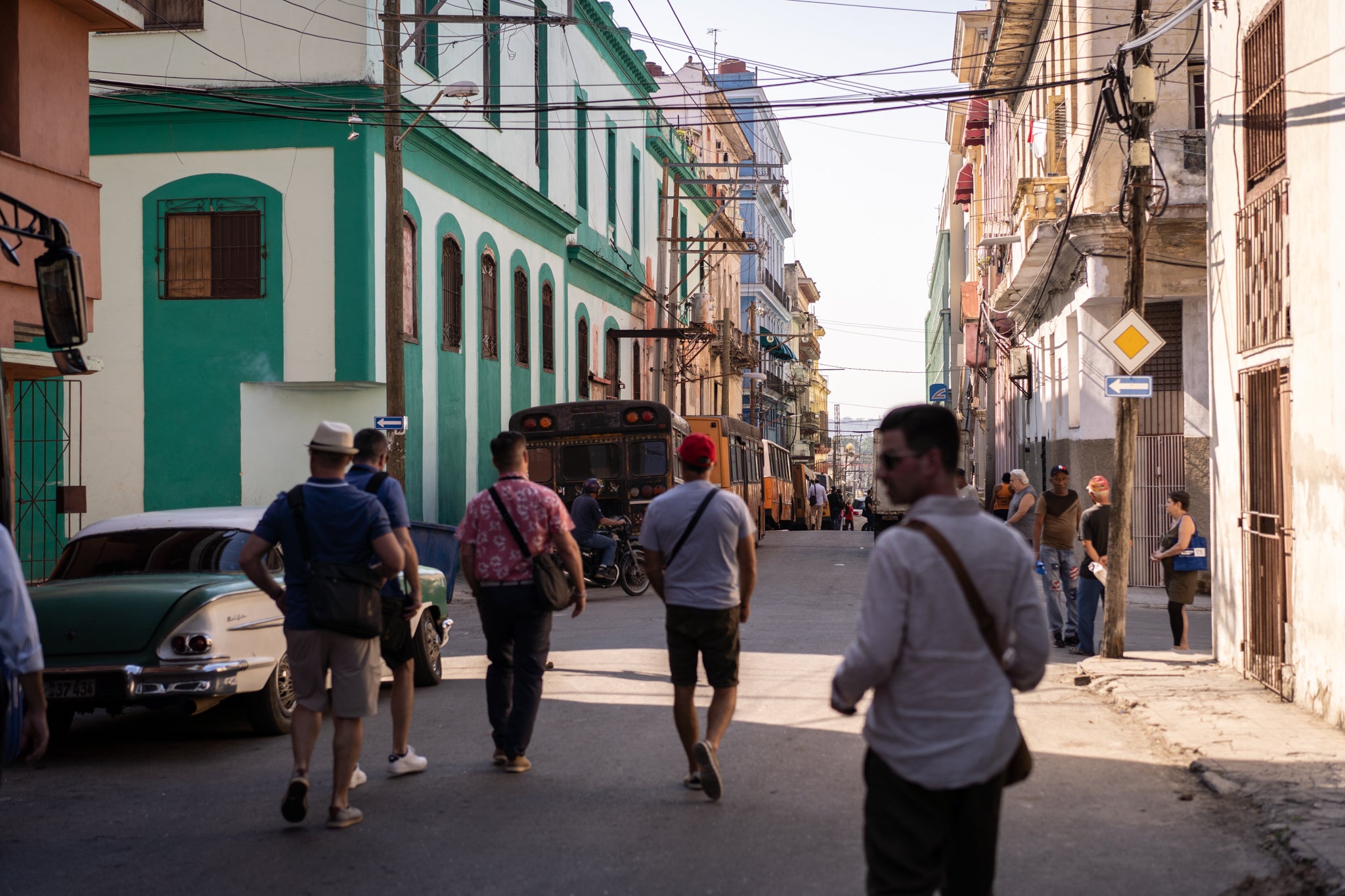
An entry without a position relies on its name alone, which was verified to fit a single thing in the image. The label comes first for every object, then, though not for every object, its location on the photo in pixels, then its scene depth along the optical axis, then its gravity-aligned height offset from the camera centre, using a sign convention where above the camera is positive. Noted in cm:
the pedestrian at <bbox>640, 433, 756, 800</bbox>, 737 -58
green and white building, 2138 +322
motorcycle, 2081 -150
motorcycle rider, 1970 -69
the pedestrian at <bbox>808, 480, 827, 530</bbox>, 5000 -145
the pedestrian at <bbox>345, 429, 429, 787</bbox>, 754 -75
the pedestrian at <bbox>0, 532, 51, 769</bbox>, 478 -59
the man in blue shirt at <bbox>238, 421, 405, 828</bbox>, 684 -46
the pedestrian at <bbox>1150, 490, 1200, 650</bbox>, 1310 -104
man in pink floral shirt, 791 -69
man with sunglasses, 392 -61
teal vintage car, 834 -94
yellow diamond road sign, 1284 +102
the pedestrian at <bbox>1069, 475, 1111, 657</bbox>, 1340 -89
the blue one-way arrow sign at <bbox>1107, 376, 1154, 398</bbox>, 1291 +63
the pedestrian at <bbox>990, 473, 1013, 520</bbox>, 2238 -59
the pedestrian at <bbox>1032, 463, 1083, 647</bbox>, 1376 -73
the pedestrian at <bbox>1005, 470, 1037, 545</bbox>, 1466 -46
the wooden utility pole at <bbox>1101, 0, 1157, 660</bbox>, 1286 +50
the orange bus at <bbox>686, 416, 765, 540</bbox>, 2933 +13
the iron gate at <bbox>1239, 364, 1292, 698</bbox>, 1073 -53
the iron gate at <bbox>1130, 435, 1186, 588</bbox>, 2056 -39
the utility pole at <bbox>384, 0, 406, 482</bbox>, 1808 +303
